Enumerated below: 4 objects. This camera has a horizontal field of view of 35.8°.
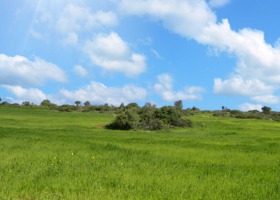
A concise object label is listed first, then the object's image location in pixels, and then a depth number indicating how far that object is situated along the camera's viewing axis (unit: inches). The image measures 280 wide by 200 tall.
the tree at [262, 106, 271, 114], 4824.8
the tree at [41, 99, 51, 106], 5108.8
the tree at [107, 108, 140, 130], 2233.0
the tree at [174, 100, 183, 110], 2512.6
